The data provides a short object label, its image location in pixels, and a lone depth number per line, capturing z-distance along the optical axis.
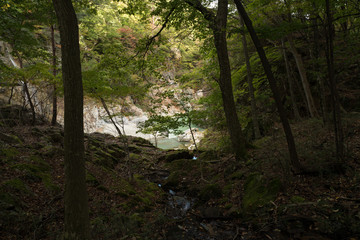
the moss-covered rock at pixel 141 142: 16.20
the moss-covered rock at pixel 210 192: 6.27
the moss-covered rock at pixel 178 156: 11.61
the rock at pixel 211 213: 5.20
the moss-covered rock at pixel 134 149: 13.56
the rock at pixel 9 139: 7.06
